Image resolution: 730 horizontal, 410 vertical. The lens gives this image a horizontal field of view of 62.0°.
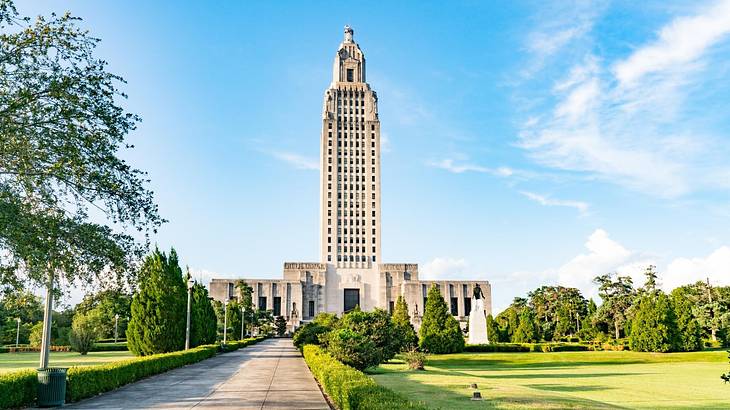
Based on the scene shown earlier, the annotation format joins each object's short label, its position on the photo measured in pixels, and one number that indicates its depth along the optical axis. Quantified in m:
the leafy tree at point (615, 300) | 69.31
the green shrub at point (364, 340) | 23.53
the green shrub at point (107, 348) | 50.62
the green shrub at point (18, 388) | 13.60
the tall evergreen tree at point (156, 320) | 32.00
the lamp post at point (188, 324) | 33.22
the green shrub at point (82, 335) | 45.31
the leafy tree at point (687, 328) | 46.38
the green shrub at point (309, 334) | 40.44
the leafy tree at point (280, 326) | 104.31
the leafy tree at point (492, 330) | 62.22
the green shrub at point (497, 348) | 44.00
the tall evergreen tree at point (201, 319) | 40.45
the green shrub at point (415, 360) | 26.70
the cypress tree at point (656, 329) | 45.56
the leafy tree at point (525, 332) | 65.56
